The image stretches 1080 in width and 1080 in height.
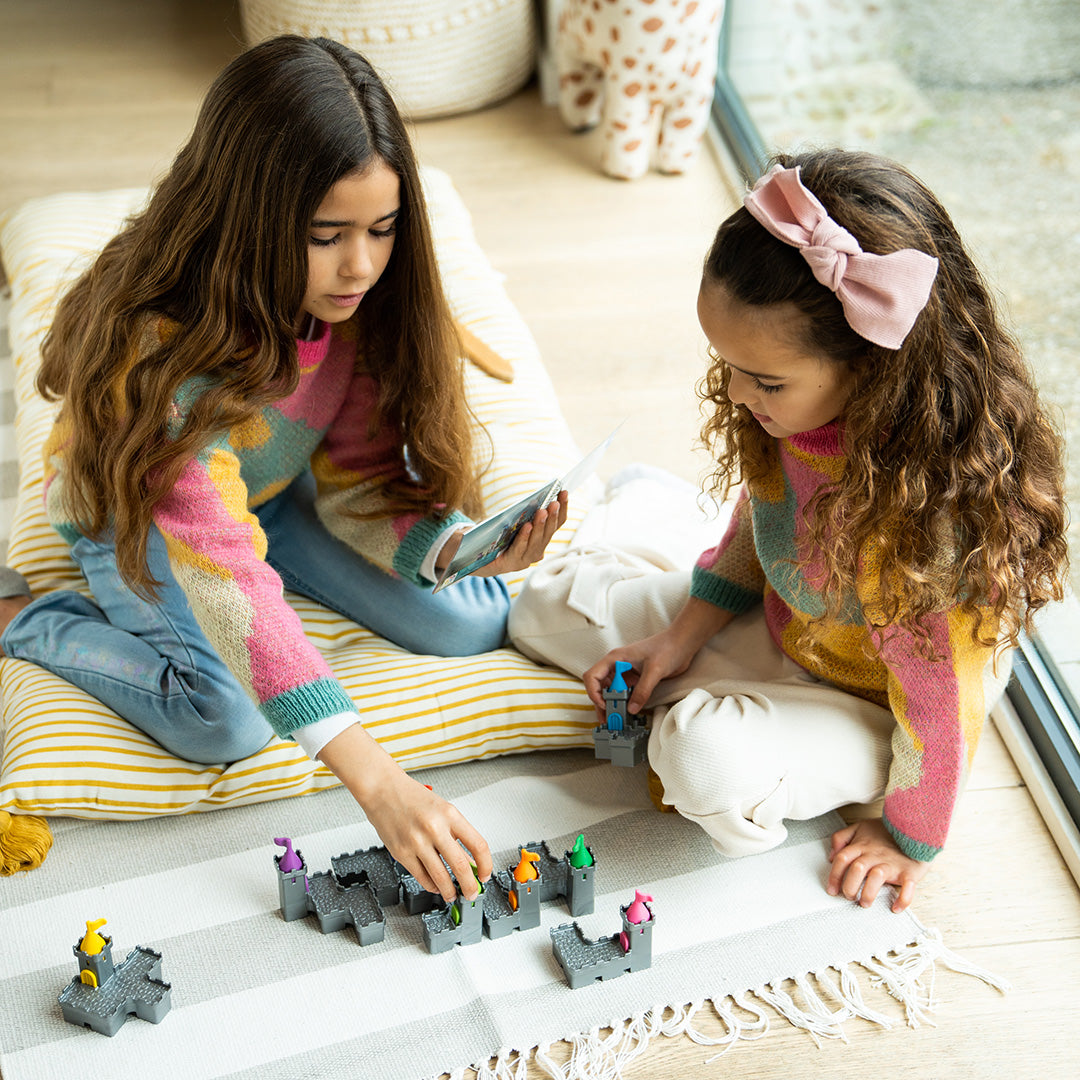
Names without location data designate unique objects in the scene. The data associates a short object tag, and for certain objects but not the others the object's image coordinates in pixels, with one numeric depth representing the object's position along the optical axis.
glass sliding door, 1.45
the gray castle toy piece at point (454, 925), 1.12
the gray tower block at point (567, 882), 1.14
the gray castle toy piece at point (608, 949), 1.09
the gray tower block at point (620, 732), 1.27
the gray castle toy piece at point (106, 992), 1.05
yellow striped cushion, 1.23
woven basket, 2.59
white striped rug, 1.06
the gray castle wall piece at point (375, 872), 1.17
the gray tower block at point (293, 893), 1.14
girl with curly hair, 0.95
